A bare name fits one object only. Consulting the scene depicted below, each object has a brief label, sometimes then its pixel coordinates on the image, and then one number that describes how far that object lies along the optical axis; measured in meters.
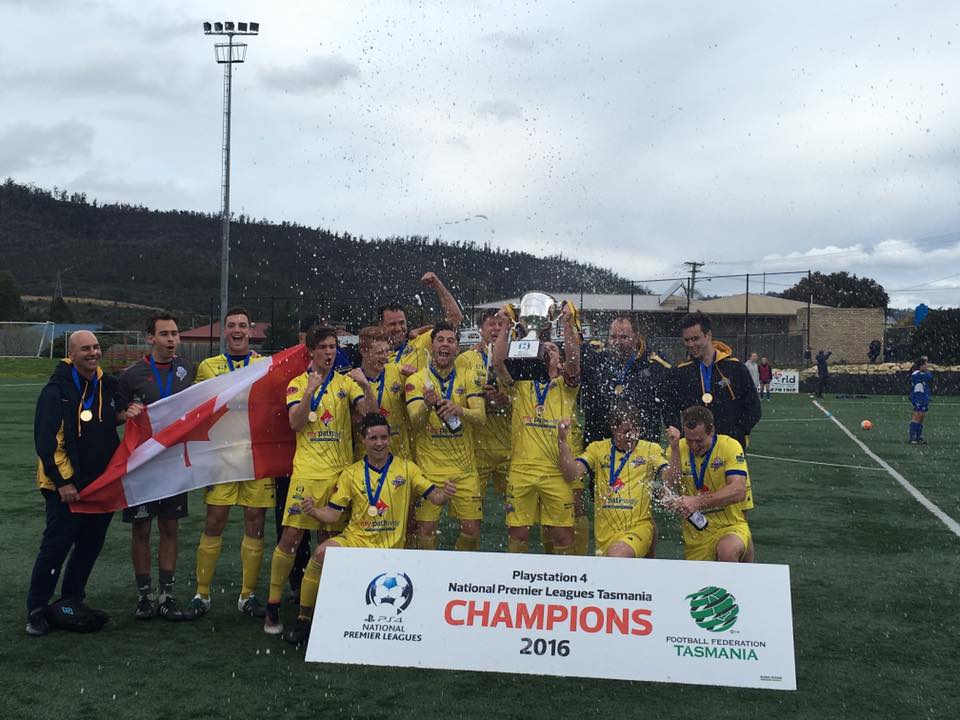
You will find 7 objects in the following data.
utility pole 39.41
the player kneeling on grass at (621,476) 5.58
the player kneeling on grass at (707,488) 5.31
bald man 5.57
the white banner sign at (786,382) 35.84
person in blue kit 17.05
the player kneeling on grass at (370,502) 5.40
